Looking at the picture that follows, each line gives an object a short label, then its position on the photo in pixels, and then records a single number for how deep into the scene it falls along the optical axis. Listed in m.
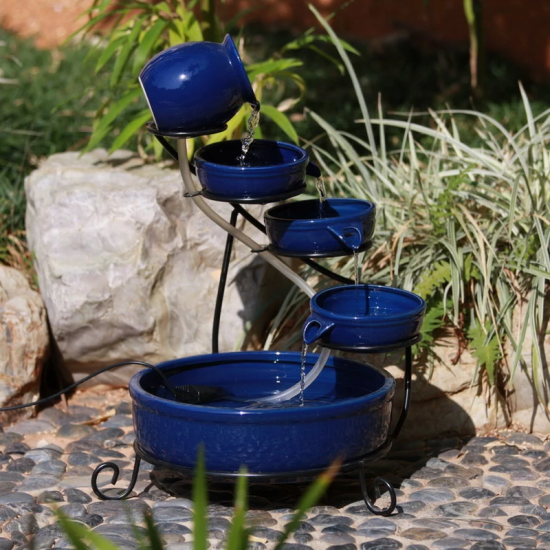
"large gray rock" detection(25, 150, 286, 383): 6.94
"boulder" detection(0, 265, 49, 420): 6.69
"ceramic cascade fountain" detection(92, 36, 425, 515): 4.96
